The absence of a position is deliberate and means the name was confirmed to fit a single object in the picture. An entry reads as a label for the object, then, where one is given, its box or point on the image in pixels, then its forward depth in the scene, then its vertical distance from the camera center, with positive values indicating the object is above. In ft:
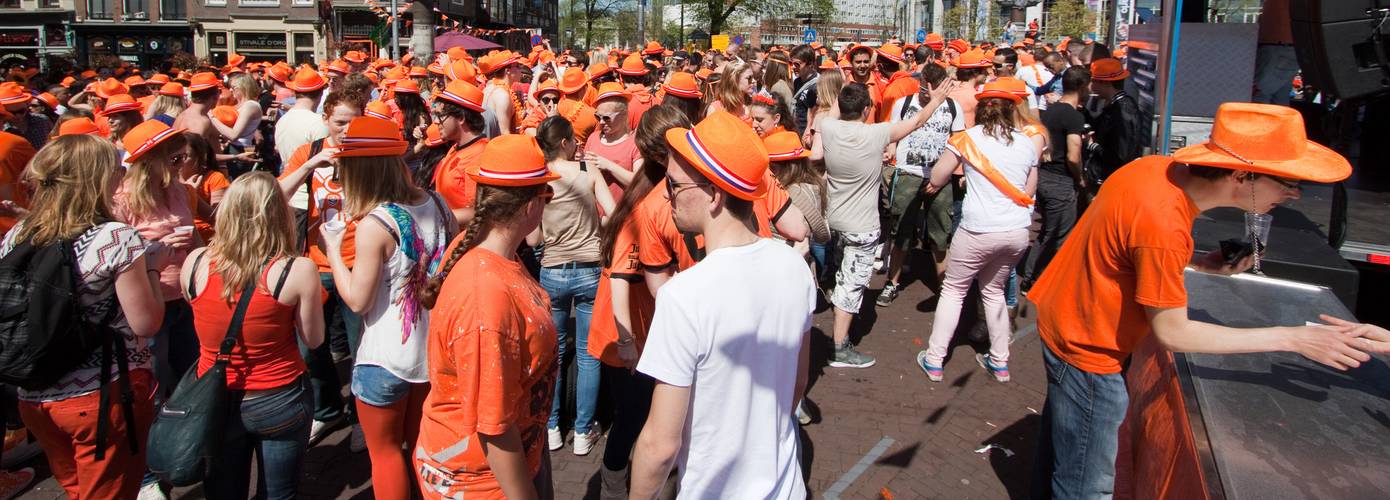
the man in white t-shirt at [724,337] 6.52 -1.93
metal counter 6.31 -2.69
